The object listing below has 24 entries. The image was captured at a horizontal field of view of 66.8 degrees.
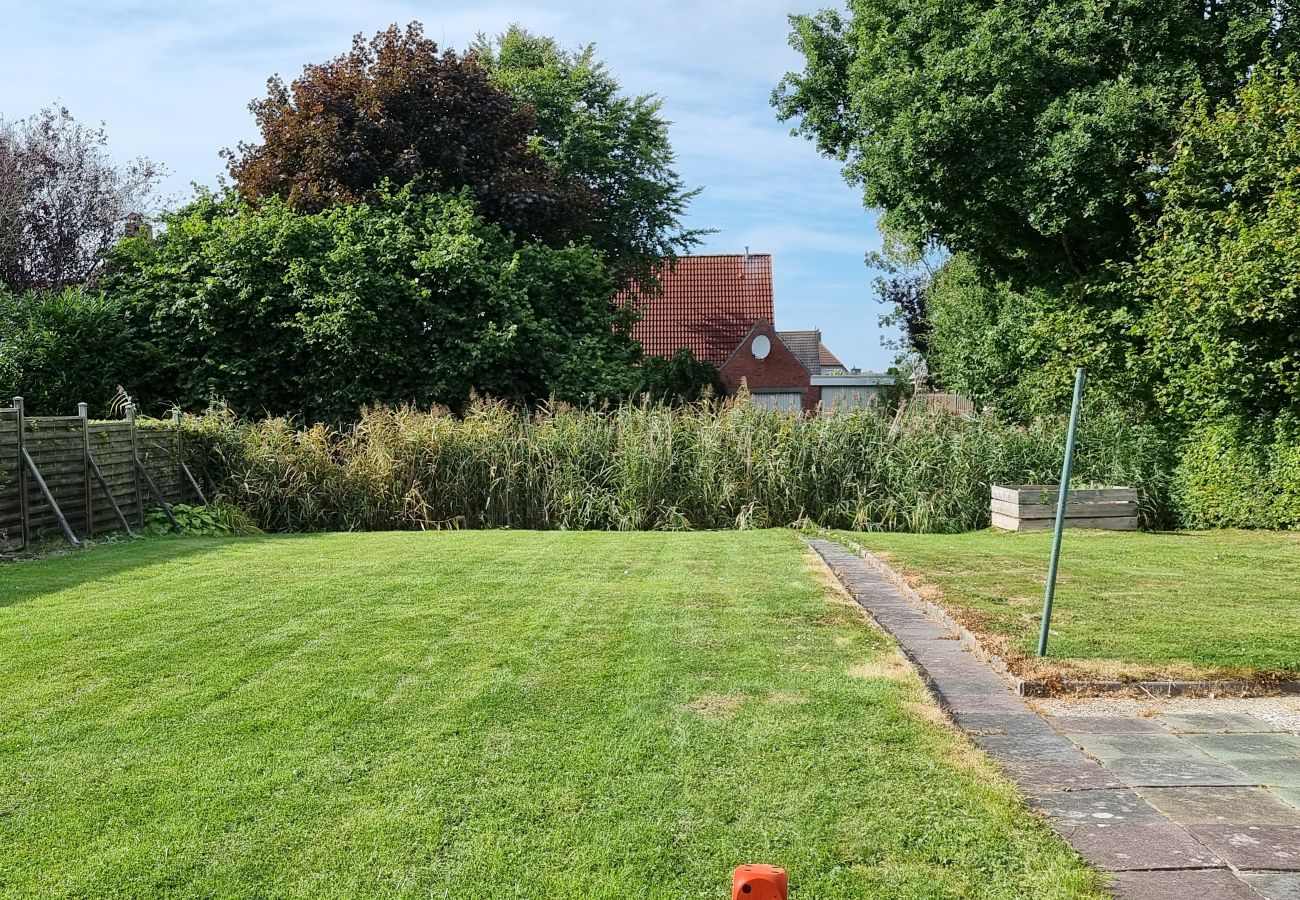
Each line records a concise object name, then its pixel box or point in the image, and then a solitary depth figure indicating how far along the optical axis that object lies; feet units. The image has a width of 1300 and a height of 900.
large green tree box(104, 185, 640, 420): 51.34
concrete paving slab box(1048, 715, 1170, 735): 13.73
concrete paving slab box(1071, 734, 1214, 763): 12.68
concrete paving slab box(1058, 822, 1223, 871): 9.49
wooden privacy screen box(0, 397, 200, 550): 31.50
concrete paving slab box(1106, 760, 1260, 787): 11.73
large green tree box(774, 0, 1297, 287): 43.93
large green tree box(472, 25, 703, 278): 82.23
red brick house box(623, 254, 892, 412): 113.39
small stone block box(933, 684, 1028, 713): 14.53
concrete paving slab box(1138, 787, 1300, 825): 10.61
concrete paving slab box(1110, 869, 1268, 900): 8.86
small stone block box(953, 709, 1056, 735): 13.58
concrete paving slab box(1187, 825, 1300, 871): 9.52
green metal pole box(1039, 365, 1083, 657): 16.46
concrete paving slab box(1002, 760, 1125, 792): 11.54
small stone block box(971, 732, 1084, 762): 12.55
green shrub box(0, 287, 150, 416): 48.21
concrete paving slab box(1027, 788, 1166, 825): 10.55
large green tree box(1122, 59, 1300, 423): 35.45
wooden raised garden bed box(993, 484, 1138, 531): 38.37
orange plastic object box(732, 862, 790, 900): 5.92
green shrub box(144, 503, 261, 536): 37.86
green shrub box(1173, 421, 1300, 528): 37.27
